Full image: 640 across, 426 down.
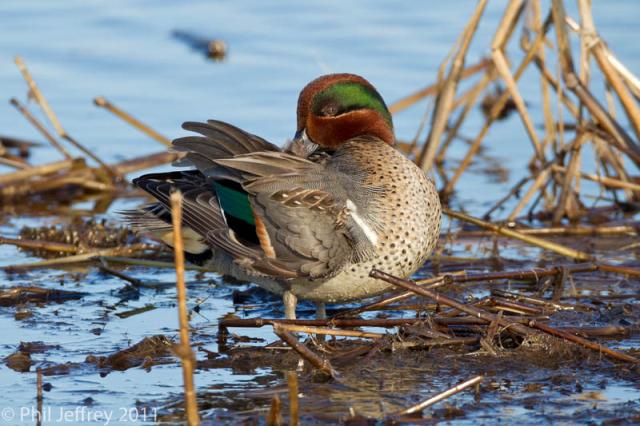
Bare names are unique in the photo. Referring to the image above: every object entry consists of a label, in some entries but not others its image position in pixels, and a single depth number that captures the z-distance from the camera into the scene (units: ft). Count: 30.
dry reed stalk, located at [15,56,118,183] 45.77
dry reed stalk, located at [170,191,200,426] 19.86
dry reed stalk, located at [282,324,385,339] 28.13
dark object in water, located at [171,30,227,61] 65.51
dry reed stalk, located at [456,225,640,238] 41.57
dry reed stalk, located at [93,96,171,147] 47.83
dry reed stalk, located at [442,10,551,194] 42.90
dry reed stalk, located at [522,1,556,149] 43.80
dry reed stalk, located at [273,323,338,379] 26.17
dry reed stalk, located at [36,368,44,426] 25.69
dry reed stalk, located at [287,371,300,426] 21.56
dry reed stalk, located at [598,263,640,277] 35.42
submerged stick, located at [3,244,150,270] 38.75
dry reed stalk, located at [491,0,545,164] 42.70
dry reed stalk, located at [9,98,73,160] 48.88
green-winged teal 29.99
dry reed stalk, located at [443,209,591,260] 38.19
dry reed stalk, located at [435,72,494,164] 47.06
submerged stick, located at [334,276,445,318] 32.30
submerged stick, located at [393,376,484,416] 24.22
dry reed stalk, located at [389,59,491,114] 51.83
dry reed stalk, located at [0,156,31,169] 47.85
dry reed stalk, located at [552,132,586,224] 41.34
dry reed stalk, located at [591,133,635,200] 43.50
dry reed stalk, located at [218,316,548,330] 29.71
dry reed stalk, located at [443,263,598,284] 34.22
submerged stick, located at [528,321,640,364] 27.99
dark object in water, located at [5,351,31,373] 29.14
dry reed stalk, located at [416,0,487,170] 43.55
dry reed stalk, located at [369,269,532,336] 27.61
